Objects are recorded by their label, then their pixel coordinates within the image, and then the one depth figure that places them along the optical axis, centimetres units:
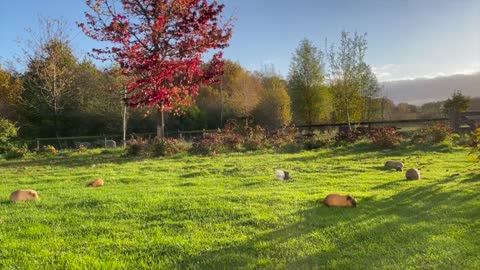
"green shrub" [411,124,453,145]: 1374
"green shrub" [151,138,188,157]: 1343
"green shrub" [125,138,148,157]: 1362
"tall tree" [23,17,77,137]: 2388
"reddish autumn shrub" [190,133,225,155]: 1358
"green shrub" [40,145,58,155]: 1583
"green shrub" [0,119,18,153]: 1755
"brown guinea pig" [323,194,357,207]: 502
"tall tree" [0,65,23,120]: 2573
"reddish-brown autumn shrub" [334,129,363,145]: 1484
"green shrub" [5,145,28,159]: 1520
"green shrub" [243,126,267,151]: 1423
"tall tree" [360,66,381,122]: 2614
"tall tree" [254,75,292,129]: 2952
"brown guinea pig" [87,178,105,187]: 740
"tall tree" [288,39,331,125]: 2906
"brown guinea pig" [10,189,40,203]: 582
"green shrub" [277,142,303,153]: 1390
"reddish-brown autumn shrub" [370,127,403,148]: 1362
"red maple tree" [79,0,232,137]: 986
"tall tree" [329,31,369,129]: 2452
